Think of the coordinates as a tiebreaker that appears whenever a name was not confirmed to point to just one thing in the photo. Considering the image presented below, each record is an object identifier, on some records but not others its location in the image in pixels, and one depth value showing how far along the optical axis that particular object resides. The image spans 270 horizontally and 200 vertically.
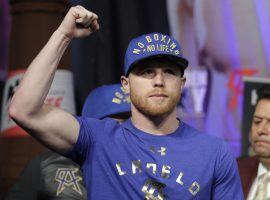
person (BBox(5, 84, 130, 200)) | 4.54
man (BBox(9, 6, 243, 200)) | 3.29
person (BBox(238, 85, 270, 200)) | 5.15
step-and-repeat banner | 6.77
